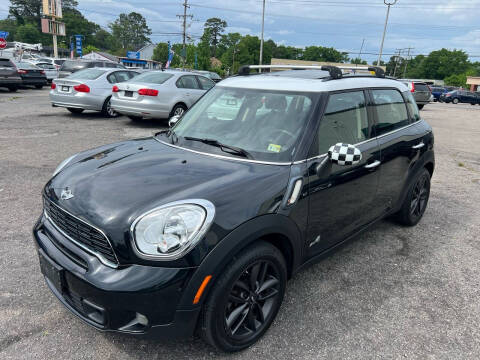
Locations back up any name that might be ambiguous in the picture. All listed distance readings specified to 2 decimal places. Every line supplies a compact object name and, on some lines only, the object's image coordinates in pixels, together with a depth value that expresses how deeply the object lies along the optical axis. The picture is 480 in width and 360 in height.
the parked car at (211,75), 22.86
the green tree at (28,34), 95.06
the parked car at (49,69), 23.58
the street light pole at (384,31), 37.70
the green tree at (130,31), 136.25
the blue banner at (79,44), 55.00
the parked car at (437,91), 38.53
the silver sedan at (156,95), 9.49
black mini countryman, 1.93
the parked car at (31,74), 18.62
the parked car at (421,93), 19.57
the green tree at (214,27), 130.50
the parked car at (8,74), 16.20
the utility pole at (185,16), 54.81
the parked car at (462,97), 35.59
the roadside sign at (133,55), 88.44
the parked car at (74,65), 16.93
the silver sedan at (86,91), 10.43
